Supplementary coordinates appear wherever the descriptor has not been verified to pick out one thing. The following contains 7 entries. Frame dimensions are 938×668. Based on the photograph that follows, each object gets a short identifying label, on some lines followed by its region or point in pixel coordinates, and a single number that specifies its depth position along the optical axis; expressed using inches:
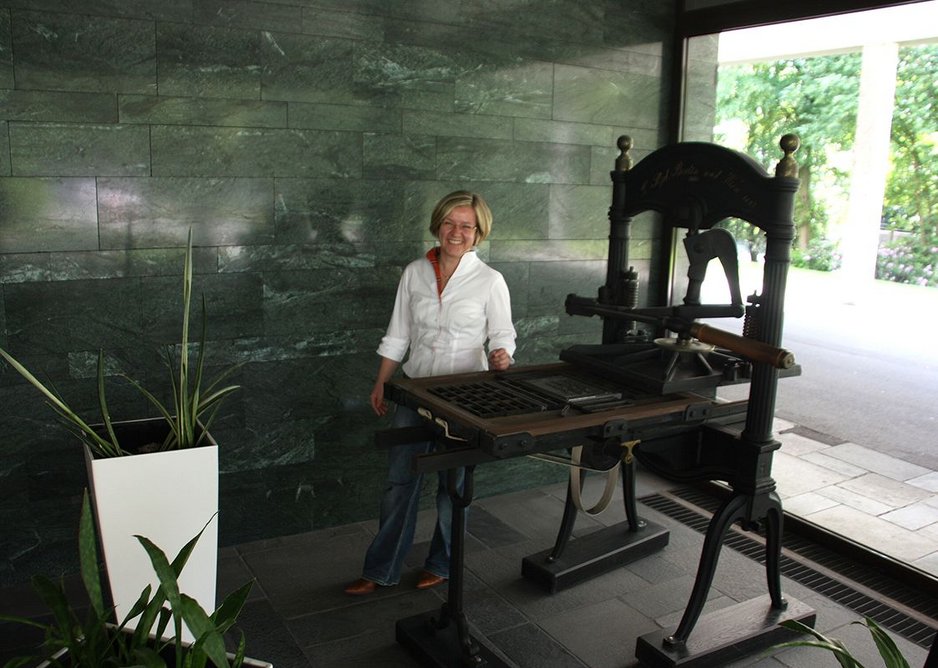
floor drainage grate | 137.6
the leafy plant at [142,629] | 68.7
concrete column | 149.9
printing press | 106.7
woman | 133.4
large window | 146.3
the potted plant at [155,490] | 110.8
